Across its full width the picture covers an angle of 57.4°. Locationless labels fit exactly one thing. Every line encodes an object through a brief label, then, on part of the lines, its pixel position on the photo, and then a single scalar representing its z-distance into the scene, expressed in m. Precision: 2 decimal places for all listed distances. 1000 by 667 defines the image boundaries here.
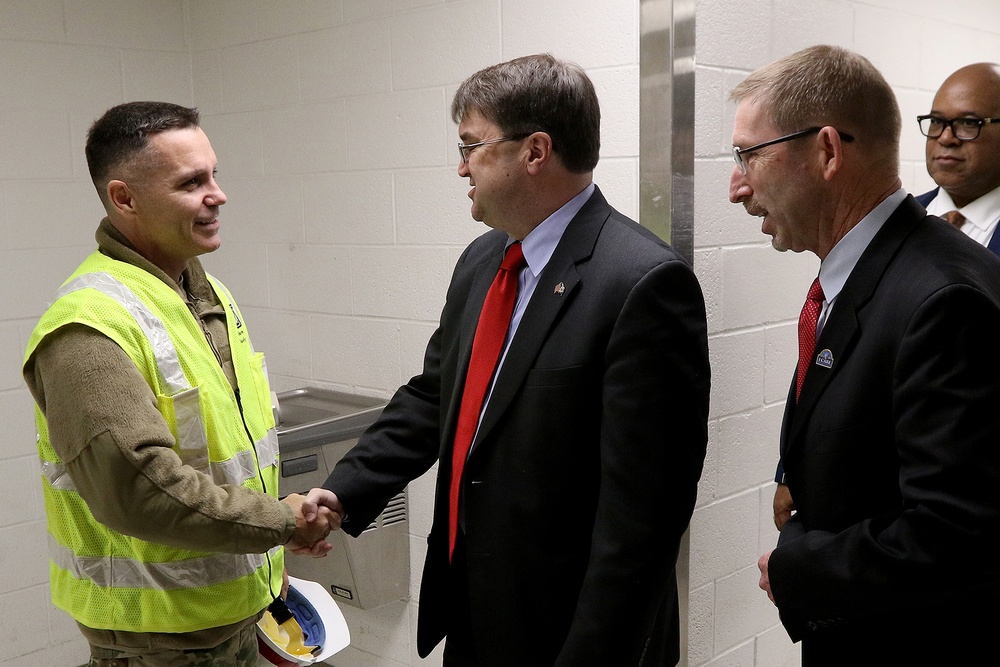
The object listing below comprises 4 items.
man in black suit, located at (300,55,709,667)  1.55
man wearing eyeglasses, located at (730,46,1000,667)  1.29
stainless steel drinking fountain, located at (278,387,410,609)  2.82
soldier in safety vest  1.65
